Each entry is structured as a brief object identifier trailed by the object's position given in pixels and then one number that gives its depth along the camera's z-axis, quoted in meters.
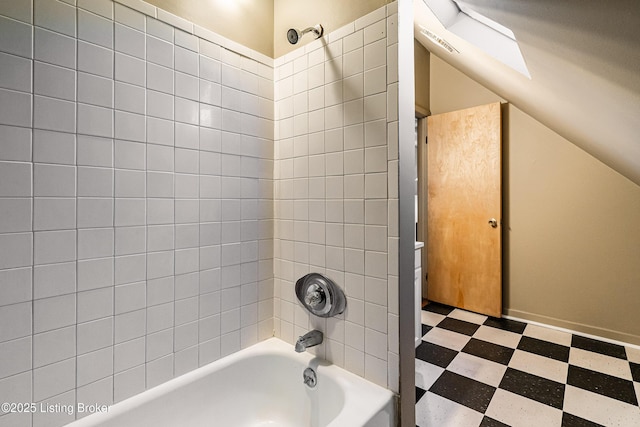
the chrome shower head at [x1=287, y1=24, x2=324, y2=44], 1.20
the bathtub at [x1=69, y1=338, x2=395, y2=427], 1.05
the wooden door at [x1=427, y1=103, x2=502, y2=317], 2.81
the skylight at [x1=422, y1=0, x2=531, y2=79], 1.56
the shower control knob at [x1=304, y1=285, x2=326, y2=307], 1.30
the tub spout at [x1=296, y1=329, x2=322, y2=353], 1.27
